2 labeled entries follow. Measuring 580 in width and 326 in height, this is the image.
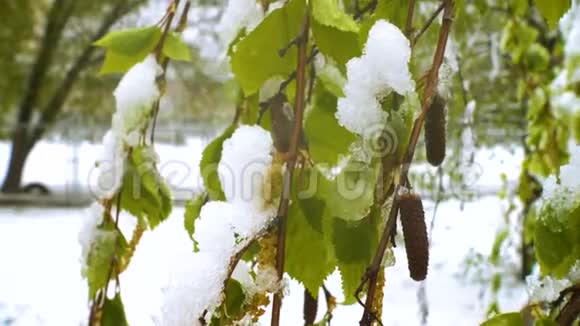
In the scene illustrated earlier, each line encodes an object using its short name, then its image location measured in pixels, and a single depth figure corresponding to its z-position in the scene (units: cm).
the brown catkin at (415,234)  41
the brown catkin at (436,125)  45
